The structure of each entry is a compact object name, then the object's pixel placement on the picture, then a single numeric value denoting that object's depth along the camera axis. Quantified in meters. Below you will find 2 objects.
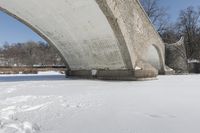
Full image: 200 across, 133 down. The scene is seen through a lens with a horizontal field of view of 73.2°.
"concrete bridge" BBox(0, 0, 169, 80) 4.64
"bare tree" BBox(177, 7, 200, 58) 16.67
